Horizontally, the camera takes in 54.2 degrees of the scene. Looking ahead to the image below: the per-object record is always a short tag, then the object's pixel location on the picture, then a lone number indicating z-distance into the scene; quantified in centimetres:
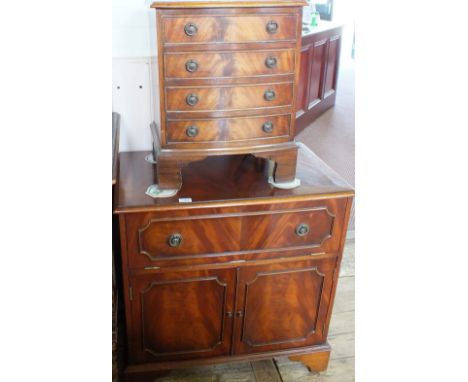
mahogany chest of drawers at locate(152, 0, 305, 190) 122
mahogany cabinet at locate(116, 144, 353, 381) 139
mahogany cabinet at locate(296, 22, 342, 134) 399
